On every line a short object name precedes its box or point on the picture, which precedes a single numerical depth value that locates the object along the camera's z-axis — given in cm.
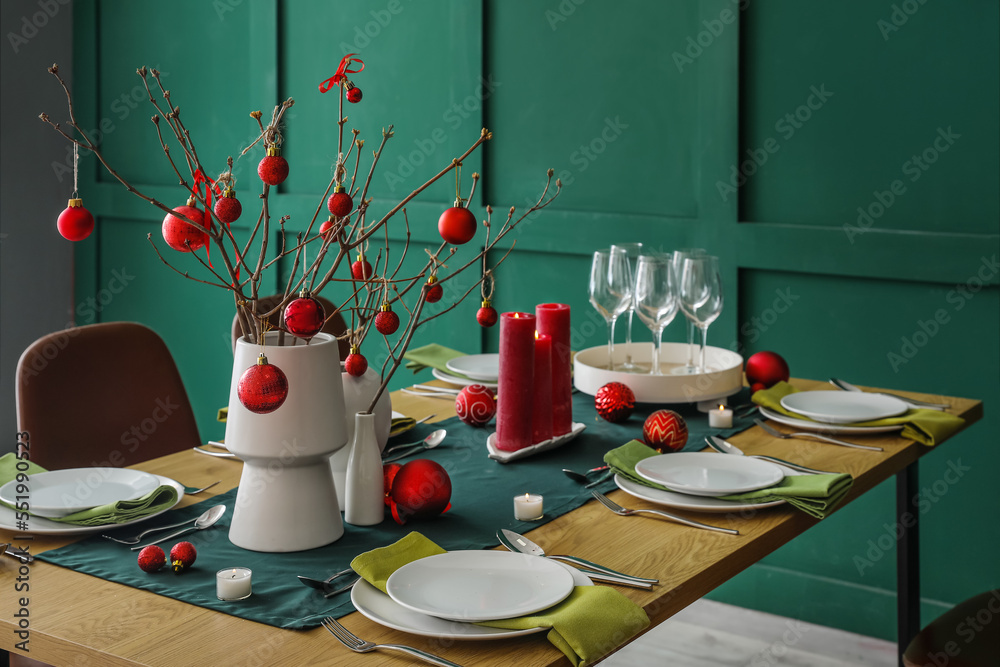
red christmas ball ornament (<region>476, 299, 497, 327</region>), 343
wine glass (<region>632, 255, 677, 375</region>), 374
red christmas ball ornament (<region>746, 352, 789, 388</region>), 387
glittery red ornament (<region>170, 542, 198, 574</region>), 295
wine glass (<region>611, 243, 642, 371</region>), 383
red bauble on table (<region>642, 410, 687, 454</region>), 345
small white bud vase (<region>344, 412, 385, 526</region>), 311
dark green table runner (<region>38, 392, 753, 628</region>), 288
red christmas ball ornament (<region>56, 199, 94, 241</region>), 288
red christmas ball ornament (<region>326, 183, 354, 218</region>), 288
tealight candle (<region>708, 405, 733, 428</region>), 363
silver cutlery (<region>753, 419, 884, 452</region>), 352
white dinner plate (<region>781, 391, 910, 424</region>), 361
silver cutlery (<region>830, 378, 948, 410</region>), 373
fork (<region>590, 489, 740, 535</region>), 312
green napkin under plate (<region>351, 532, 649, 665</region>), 276
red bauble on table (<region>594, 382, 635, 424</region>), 363
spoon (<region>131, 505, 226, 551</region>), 310
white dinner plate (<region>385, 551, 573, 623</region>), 281
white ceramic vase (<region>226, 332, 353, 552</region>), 299
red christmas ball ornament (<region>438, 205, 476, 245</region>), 293
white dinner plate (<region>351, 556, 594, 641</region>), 277
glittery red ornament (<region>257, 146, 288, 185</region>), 285
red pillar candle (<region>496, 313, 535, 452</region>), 341
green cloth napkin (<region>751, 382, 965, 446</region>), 355
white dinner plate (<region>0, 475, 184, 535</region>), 305
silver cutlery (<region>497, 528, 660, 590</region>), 293
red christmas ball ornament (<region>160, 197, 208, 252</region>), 290
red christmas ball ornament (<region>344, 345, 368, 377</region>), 324
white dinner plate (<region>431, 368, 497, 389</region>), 390
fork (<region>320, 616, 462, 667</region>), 273
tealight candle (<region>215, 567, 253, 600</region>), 287
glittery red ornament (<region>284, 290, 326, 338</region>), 287
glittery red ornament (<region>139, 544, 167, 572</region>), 295
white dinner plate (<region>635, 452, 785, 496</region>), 319
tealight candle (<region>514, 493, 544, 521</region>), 315
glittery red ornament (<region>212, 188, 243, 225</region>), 284
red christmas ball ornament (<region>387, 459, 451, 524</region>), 311
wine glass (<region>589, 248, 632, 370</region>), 376
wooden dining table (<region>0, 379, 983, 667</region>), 276
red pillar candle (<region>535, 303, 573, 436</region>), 351
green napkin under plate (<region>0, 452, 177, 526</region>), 308
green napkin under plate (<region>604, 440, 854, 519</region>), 315
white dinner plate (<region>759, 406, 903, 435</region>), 357
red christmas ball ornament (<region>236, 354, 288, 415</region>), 289
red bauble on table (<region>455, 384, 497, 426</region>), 363
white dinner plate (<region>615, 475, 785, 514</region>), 316
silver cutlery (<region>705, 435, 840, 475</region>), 336
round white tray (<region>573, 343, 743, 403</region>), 372
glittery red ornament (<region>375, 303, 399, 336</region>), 316
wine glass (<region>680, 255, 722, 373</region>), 375
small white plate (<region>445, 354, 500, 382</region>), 391
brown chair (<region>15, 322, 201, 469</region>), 365
